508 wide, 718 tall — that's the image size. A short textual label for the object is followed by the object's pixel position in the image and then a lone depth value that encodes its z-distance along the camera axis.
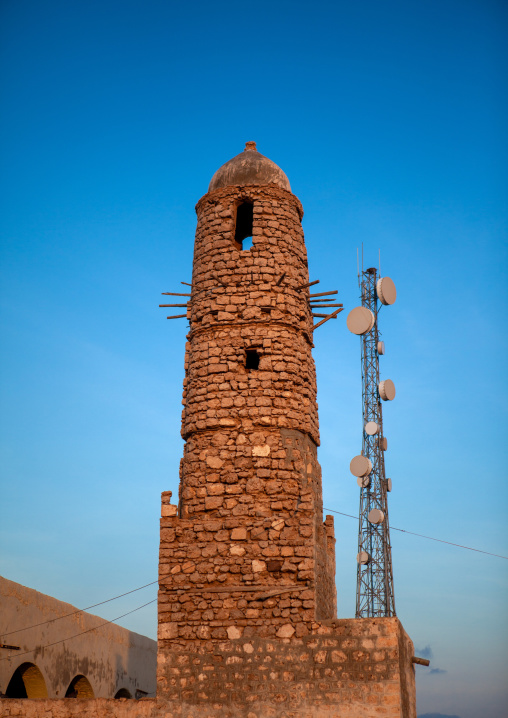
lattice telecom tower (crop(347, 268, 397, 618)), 22.56
